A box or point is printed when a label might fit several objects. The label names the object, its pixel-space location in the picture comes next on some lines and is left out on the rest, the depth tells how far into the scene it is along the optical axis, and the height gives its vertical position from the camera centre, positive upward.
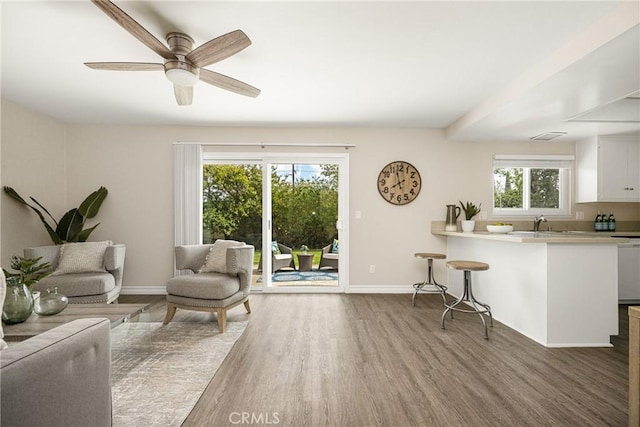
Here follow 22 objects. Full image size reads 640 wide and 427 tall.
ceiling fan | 1.92 +1.03
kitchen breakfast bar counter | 2.82 -0.72
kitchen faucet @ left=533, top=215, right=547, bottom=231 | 4.65 -0.19
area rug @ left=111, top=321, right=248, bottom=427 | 1.84 -1.16
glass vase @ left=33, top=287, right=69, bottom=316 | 2.21 -0.67
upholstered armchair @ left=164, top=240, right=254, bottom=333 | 3.09 -0.71
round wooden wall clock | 4.79 +0.38
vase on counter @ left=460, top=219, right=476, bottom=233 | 4.48 -0.23
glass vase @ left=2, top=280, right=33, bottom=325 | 2.00 -0.60
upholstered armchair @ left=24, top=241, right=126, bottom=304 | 3.28 -0.69
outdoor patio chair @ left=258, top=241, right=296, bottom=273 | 4.87 -0.74
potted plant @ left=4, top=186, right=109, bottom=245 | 4.03 -0.15
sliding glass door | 4.83 +0.05
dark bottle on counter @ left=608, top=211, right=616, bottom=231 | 4.70 -0.21
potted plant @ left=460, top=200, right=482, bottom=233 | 4.50 -0.10
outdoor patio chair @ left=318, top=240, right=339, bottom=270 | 4.96 -0.73
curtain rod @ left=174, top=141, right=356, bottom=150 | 4.70 +0.93
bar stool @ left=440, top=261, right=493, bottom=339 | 3.16 -0.59
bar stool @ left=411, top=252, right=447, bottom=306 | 4.16 -0.99
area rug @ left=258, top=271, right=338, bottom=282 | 4.91 -1.04
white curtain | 4.60 +0.20
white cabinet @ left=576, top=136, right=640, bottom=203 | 4.52 +0.56
